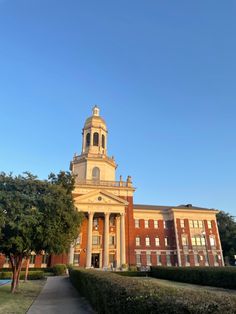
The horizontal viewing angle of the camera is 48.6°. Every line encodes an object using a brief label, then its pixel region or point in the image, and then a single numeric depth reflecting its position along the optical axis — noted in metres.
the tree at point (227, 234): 65.00
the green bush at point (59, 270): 40.80
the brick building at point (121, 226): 48.53
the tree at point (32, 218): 17.20
